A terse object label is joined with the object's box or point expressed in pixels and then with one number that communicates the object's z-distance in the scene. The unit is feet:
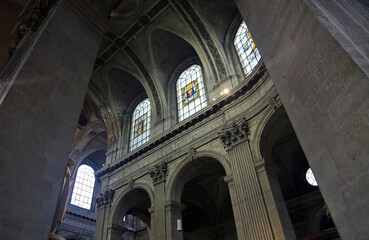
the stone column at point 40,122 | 11.19
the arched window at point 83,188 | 62.03
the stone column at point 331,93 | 8.11
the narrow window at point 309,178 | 38.32
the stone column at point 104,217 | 38.29
